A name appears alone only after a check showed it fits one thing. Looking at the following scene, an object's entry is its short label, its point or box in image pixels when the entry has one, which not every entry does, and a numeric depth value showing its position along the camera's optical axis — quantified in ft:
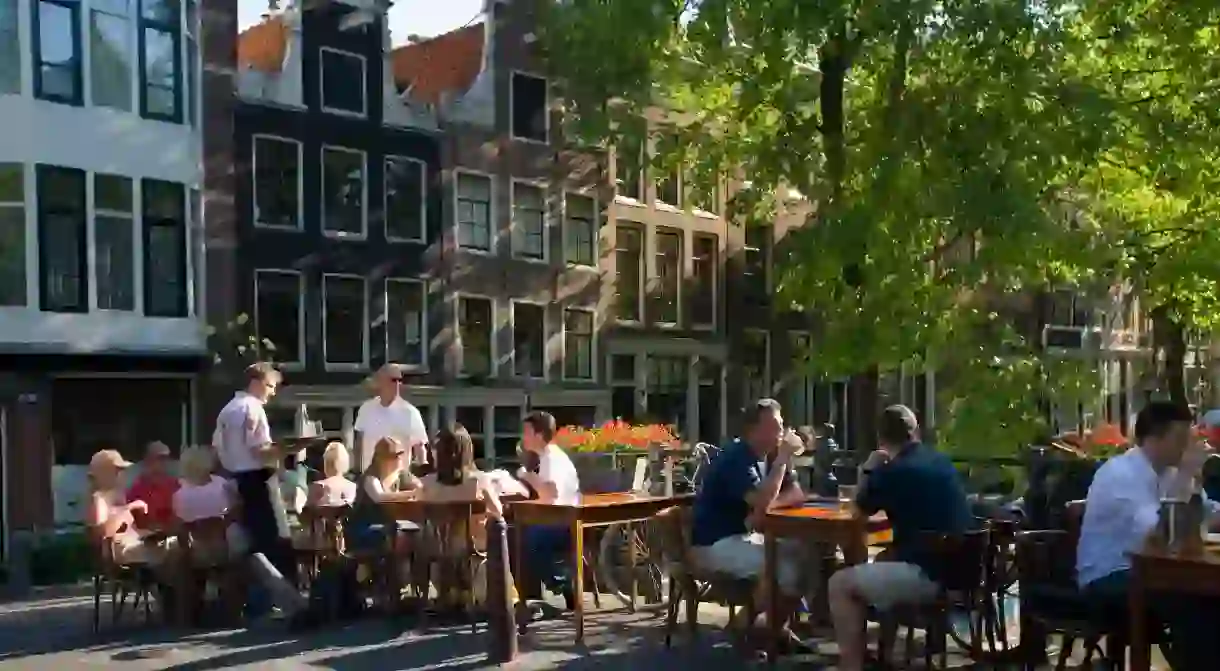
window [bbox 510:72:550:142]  88.12
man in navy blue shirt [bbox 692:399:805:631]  24.61
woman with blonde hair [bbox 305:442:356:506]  32.27
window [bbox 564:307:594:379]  90.74
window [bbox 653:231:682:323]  97.09
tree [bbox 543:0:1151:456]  42.22
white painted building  61.67
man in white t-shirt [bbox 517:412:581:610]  29.45
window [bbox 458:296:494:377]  84.28
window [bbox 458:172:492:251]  83.87
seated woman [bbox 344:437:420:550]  30.50
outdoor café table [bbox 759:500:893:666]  23.35
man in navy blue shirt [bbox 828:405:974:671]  21.70
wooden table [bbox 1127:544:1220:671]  17.61
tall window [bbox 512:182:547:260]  87.30
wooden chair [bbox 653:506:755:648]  25.21
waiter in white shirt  31.19
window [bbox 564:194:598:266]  90.94
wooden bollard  25.71
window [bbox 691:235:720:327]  99.63
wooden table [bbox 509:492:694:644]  27.50
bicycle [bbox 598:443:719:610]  31.58
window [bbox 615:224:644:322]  94.63
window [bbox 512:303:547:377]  87.45
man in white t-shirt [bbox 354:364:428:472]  34.55
